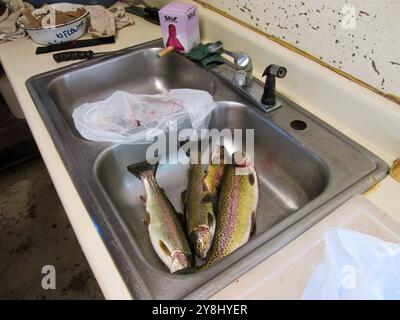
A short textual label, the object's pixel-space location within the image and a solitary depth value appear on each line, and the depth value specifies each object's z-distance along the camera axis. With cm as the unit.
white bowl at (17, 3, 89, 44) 120
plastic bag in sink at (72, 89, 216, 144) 87
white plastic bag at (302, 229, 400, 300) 48
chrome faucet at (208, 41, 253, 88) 89
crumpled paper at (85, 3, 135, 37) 127
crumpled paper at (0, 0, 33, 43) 127
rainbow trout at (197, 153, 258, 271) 71
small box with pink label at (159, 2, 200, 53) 104
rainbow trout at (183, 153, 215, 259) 73
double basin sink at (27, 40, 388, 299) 55
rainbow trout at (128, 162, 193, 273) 69
